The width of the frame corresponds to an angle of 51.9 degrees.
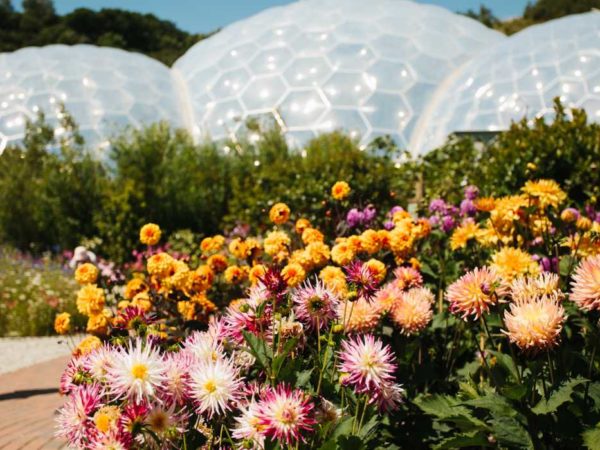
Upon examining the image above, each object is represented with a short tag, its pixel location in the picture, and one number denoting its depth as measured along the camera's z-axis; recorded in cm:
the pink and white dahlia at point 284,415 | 127
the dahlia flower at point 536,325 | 150
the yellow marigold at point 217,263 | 322
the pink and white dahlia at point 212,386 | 139
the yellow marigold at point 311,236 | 291
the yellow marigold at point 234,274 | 307
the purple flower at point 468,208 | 349
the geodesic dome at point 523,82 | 1272
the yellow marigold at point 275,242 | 285
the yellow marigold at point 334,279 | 217
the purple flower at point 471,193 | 367
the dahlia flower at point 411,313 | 203
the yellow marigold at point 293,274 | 220
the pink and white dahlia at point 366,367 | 143
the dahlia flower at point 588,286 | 155
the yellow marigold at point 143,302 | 302
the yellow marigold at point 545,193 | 251
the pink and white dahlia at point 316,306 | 170
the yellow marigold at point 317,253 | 259
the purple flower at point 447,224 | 337
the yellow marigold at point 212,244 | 336
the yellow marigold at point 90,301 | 274
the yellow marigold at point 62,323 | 274
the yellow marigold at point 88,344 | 234
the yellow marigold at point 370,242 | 259
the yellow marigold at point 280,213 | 300
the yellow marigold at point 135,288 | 325
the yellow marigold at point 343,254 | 247
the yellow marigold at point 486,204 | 308
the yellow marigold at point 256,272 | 258
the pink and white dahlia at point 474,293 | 168
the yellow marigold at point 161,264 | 291
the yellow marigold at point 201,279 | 309
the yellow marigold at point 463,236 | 282
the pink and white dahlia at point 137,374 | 130
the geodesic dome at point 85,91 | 1502
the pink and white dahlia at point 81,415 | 143
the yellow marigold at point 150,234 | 309
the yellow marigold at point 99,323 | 275
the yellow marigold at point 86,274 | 290
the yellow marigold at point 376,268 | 206
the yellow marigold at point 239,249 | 315
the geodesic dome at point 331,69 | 1430
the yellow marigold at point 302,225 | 316
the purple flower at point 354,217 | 353
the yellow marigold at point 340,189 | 321
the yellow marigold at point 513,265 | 204
